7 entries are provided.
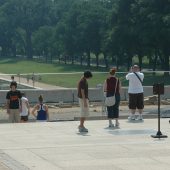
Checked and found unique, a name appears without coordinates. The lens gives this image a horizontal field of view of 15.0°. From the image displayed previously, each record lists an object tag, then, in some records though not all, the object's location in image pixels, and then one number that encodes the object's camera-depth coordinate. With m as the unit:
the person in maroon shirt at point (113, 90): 16.38
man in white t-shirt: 17.50
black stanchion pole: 14.69
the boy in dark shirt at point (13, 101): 17.34
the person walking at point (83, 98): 15.47
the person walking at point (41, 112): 18.47
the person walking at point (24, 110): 18.11
